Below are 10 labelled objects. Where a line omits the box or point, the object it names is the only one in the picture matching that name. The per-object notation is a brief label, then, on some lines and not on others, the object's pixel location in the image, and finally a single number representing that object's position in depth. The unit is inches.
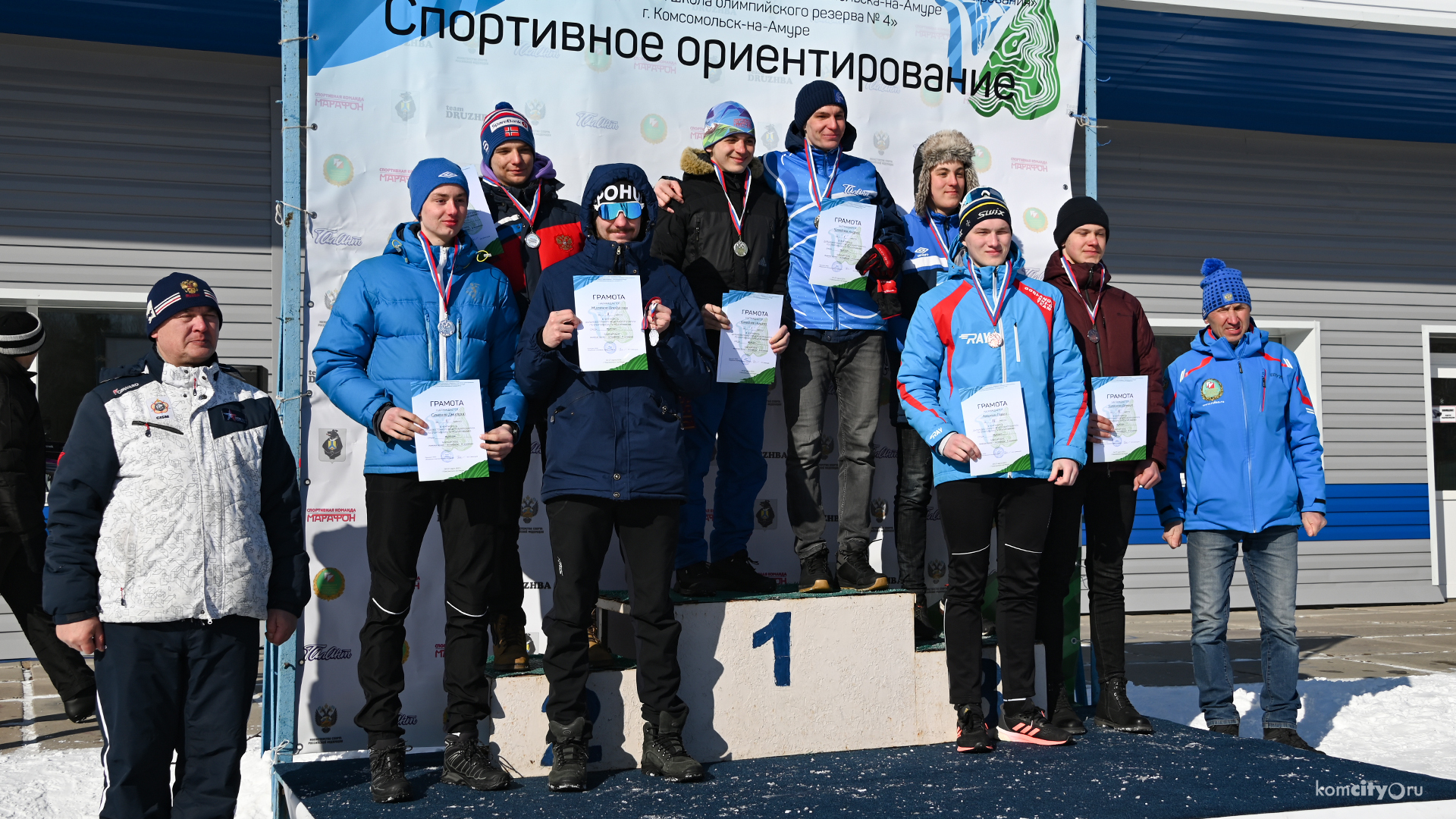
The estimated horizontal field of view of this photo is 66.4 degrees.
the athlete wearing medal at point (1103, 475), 184.7
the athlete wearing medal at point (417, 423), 148.3
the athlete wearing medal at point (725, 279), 182.7
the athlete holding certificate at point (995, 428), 168.7
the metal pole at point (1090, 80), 223.5
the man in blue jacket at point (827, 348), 187.2
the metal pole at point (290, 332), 175.0
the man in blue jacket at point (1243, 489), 188.5
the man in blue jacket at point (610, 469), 150.3
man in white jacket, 121.7
